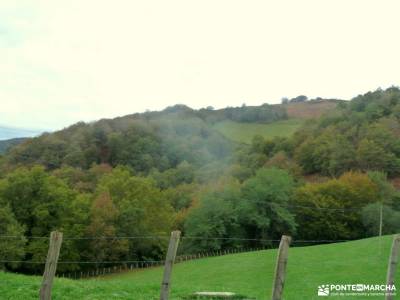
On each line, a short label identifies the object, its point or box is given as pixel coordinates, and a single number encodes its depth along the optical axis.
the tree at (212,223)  57.97
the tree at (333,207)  67.38
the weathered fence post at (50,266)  7.71
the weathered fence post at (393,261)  8.96
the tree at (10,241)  40.12
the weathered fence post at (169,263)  8.19
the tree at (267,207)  61.81
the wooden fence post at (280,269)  8.27
